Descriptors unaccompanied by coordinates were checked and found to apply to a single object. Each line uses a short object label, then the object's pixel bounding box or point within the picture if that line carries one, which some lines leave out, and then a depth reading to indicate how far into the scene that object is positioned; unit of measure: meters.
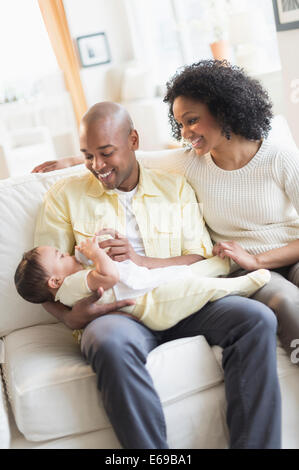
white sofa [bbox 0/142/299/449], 1.58
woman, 1.90
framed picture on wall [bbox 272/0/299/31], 2.80
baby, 1.69
